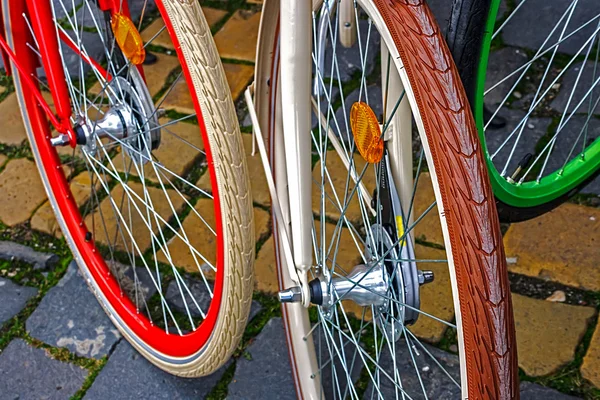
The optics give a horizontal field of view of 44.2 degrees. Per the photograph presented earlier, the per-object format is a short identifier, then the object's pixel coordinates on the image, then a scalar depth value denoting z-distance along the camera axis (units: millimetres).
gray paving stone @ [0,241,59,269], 2105
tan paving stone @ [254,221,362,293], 1938
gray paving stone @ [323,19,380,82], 2449
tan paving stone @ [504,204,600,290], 1857
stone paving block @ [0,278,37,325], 1996
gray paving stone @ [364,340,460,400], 1667
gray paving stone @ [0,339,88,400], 1816
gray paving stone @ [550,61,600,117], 2201
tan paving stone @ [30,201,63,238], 2197
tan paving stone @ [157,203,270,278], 2061
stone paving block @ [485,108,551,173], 2129
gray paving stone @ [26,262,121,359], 1910
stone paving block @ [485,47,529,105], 2328
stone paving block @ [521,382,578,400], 1633
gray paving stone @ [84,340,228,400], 1773
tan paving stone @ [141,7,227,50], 2725
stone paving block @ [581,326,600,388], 1652
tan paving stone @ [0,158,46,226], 2254
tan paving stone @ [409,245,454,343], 1786
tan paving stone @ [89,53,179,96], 2537
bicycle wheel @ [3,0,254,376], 1226
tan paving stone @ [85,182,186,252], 2137
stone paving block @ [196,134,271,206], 2201
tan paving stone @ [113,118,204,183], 2291
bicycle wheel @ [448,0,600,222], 1415
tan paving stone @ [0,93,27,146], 2484
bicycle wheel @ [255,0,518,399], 828
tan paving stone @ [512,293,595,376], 1701
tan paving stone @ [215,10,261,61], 2631
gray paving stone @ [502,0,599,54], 2363
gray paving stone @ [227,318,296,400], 1748
